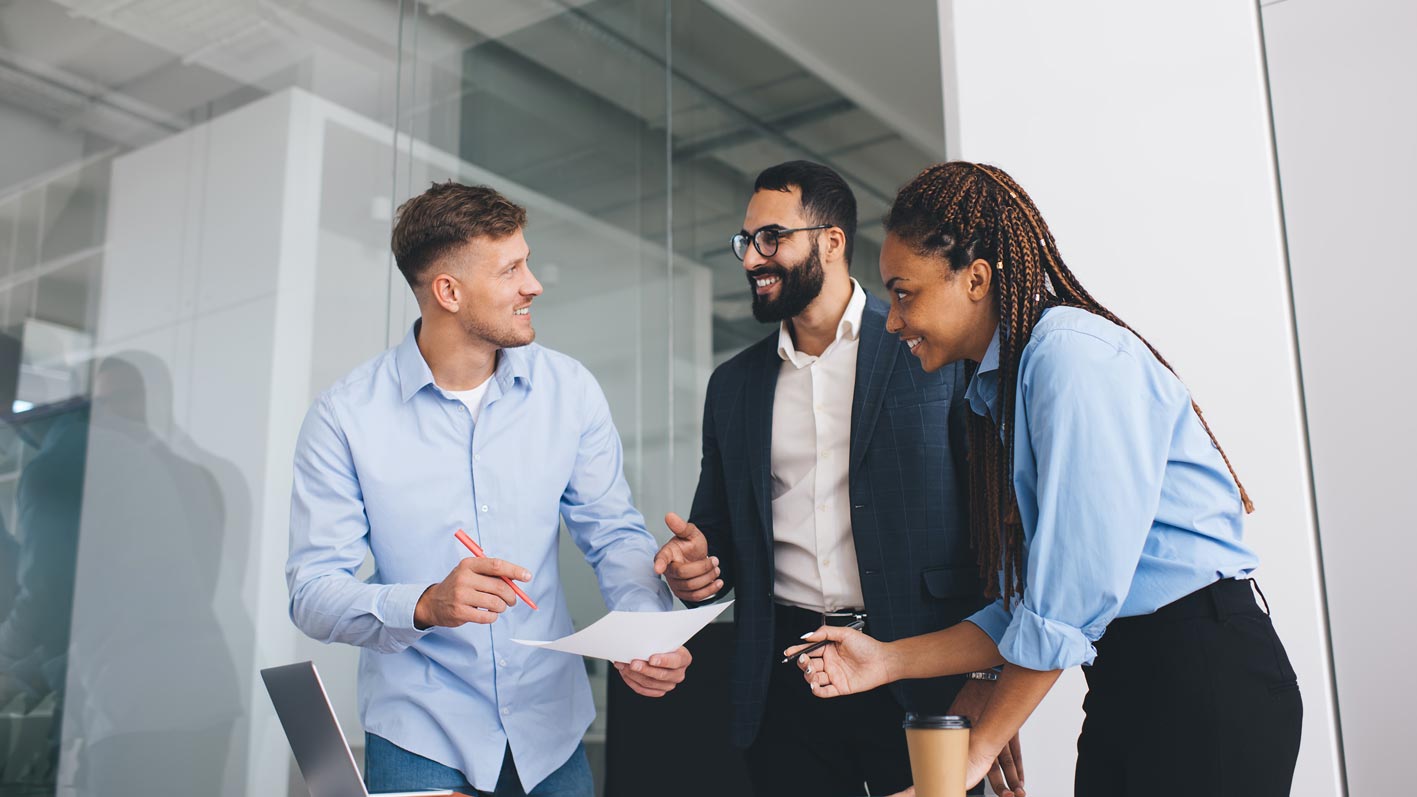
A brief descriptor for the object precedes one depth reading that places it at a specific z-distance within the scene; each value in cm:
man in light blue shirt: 192
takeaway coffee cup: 112
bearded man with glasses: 211
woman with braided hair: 128
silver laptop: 129
